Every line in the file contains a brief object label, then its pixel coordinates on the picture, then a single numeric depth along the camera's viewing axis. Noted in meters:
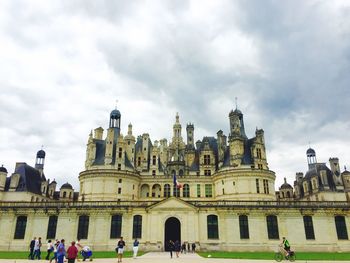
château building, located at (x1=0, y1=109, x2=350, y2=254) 39.53
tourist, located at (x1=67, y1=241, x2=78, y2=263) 16.05
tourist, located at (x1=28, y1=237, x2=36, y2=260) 24.21
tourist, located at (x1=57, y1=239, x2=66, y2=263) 17.56
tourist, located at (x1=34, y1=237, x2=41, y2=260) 23.83
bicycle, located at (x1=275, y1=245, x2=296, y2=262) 23.97
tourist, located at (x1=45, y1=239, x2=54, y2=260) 24.08
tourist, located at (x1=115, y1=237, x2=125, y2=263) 20.56
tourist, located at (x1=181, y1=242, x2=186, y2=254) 35.47
